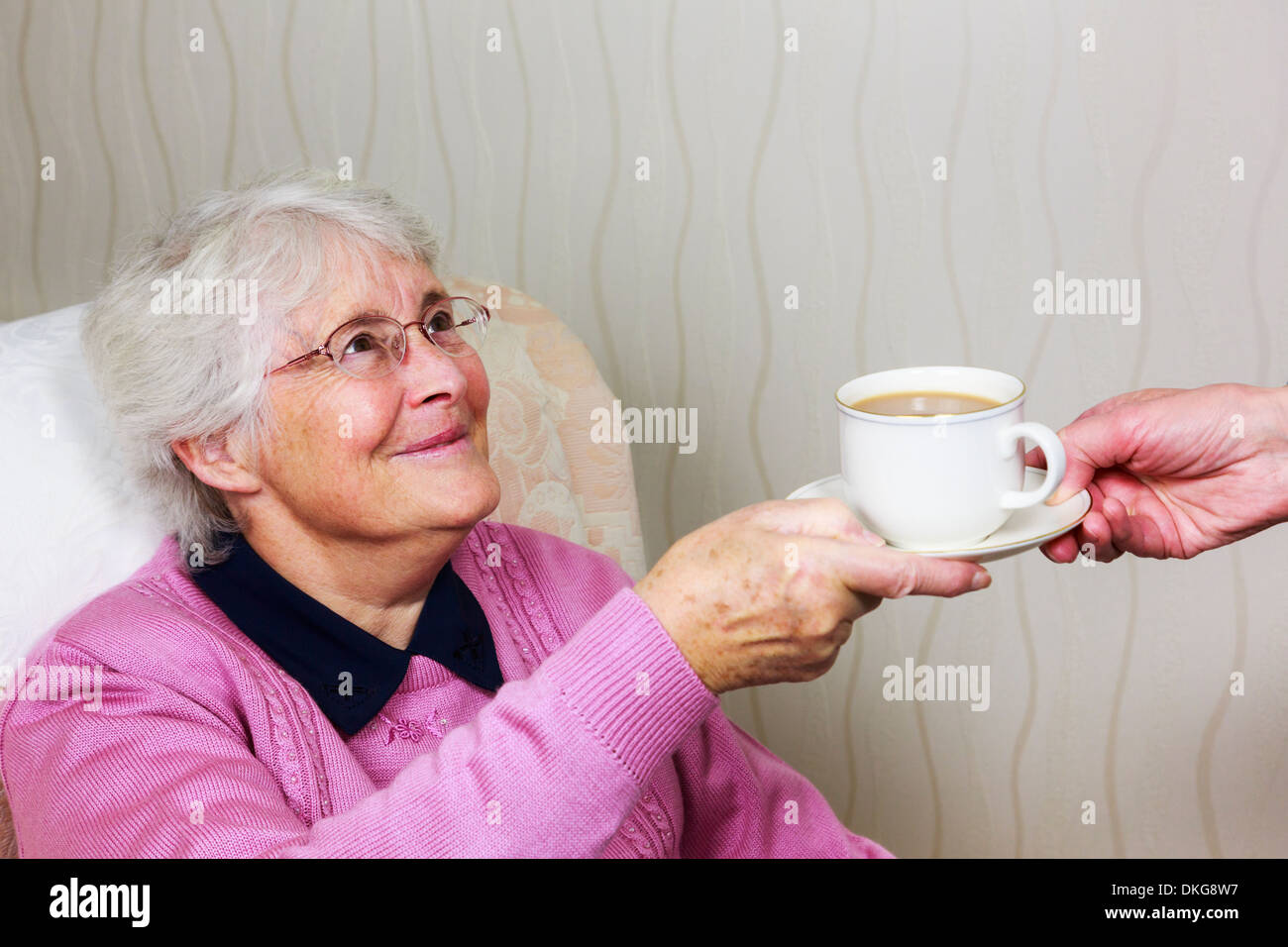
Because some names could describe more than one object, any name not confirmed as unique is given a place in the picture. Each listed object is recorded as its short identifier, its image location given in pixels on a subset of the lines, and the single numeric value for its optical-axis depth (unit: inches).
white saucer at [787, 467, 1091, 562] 35.3
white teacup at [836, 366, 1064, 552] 35.2
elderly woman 34.4
